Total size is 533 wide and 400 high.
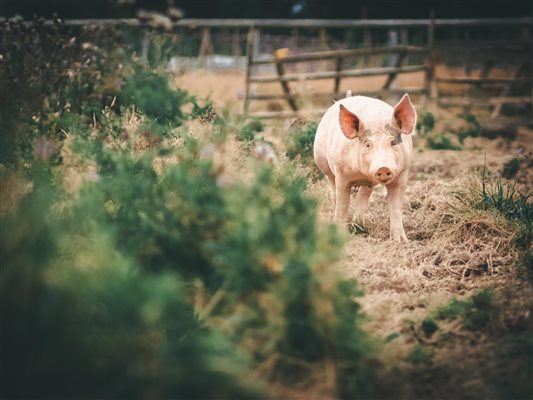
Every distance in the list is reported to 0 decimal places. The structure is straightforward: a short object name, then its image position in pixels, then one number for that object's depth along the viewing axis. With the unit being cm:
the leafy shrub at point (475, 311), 365
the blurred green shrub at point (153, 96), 665
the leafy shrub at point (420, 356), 329
